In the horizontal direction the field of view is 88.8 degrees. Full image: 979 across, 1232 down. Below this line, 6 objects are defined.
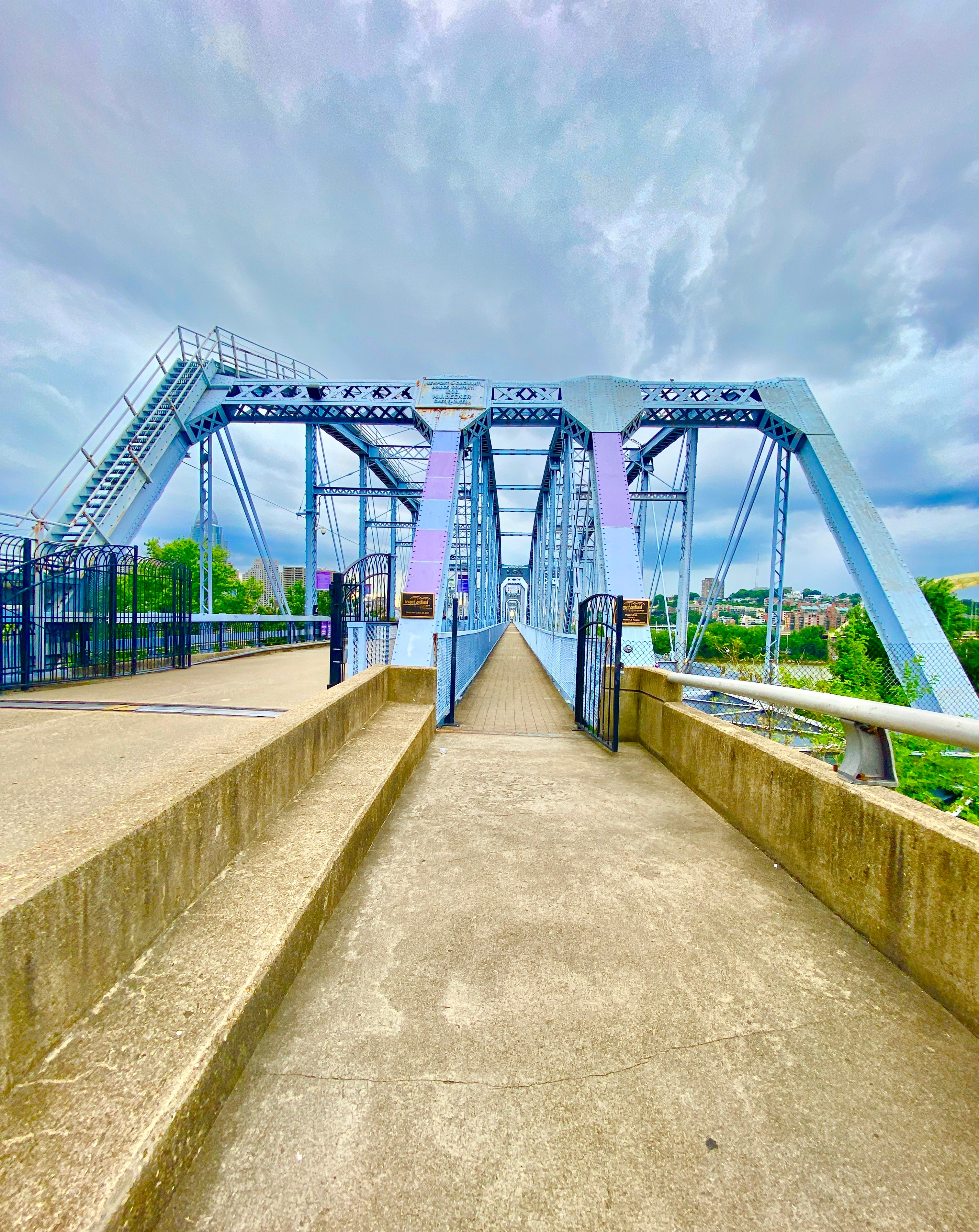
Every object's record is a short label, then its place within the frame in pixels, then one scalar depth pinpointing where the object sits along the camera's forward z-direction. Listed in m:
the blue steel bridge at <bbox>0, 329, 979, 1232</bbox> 1.29
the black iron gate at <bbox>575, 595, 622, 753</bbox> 5.71
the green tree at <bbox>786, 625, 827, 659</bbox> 19.20
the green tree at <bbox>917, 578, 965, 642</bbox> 17.75
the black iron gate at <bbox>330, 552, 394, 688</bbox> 6.73
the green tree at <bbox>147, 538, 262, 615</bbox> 40.88
